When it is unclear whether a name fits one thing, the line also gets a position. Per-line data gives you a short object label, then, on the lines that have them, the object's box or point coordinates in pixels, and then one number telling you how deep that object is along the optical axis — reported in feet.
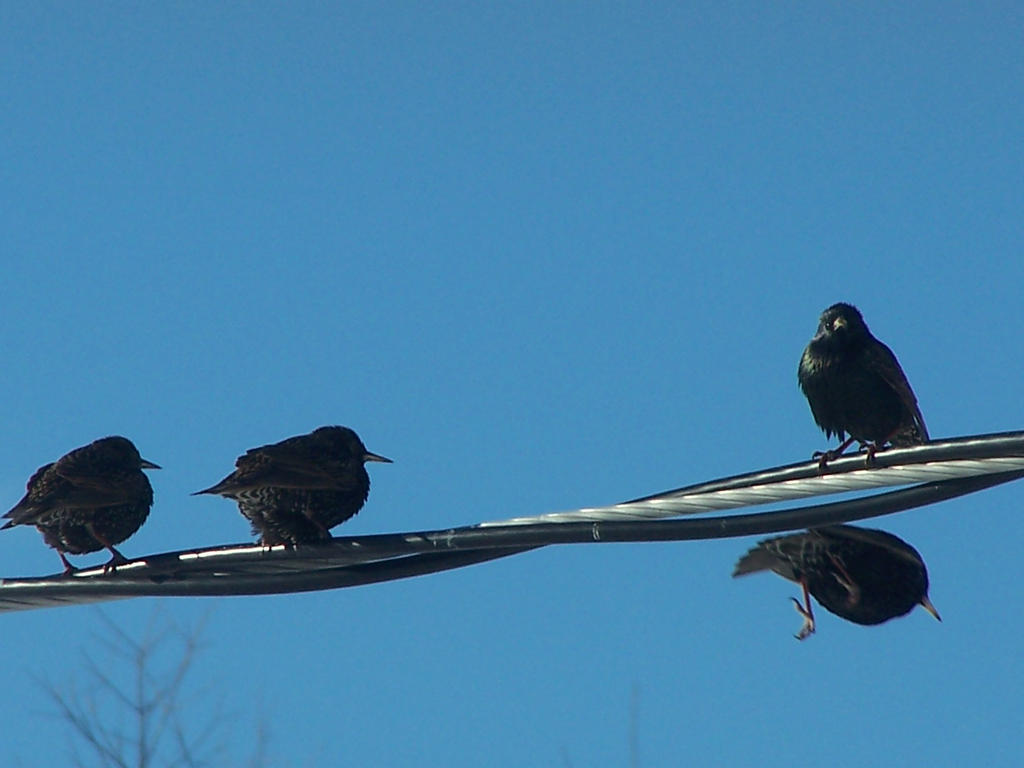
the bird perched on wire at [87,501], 47.29
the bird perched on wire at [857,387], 42.22
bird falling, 34.60
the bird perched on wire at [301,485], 41.32
